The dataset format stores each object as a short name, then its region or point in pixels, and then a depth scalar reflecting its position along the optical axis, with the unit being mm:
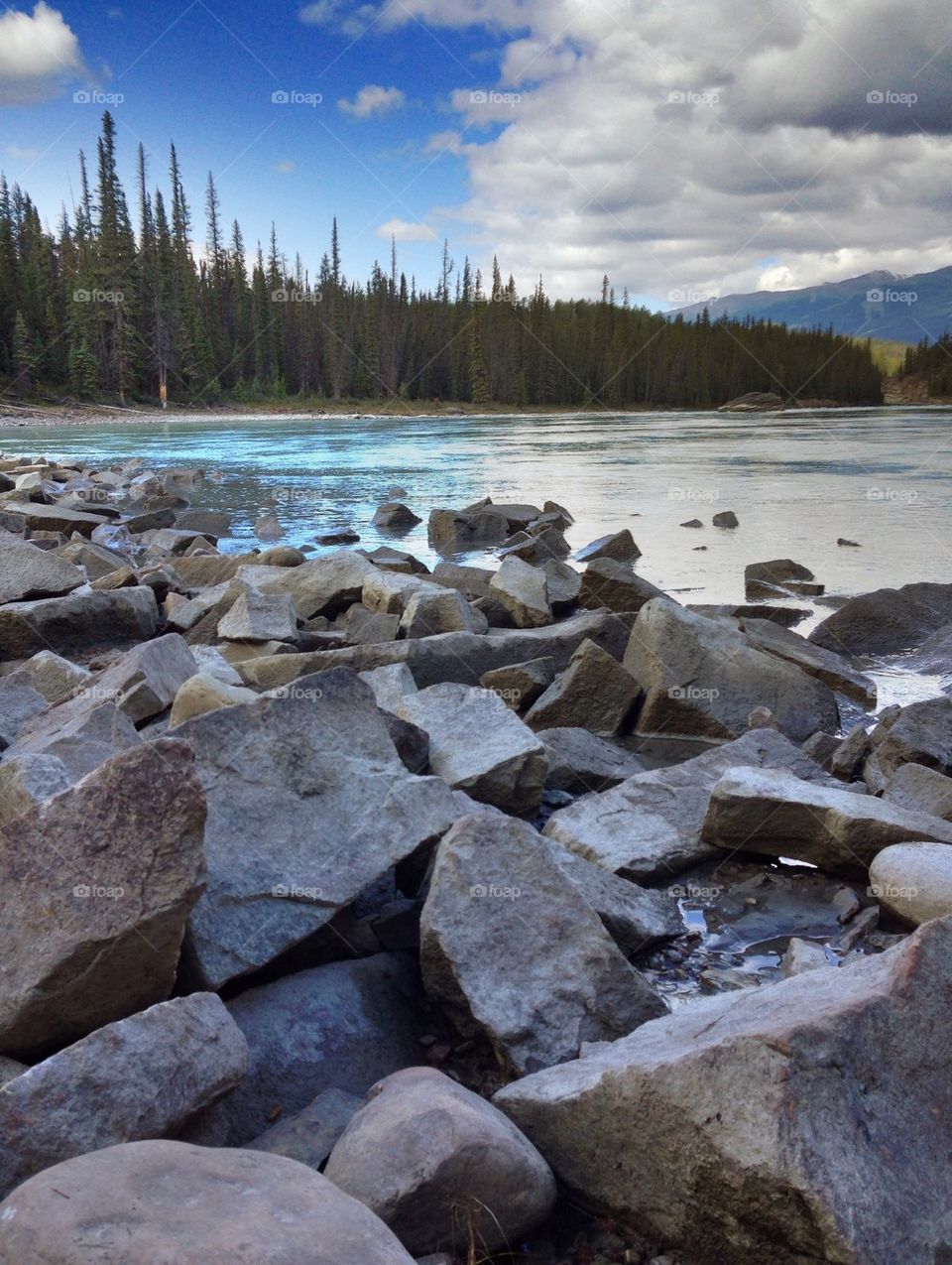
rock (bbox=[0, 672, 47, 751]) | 5247
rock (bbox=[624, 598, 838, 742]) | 6910
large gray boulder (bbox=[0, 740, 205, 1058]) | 2670
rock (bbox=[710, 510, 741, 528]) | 18344
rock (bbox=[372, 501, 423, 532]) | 18781
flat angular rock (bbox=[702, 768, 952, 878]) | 4488
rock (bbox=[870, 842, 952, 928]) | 3951
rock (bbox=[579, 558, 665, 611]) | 10273
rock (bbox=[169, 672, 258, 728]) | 4938
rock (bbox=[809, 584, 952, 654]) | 9797
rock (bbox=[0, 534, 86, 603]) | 8844
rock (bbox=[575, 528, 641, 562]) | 14602
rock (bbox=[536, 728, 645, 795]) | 5738
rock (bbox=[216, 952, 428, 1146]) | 2959
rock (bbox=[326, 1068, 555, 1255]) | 2320
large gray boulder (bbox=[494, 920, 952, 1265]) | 2154
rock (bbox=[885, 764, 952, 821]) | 5004
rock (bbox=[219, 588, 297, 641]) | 7984
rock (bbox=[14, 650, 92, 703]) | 6301
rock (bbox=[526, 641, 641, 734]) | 6801
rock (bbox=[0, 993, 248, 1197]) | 2295
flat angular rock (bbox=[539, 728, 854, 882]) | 4660
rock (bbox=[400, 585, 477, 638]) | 8039
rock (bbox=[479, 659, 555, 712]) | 7168
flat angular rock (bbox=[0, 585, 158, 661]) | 7969
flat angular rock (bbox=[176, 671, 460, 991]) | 3248
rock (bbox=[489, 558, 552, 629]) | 9523
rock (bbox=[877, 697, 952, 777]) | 5770
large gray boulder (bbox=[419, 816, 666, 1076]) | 3168
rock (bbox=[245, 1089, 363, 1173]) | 2604
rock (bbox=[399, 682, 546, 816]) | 4984
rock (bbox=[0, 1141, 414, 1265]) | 1790
